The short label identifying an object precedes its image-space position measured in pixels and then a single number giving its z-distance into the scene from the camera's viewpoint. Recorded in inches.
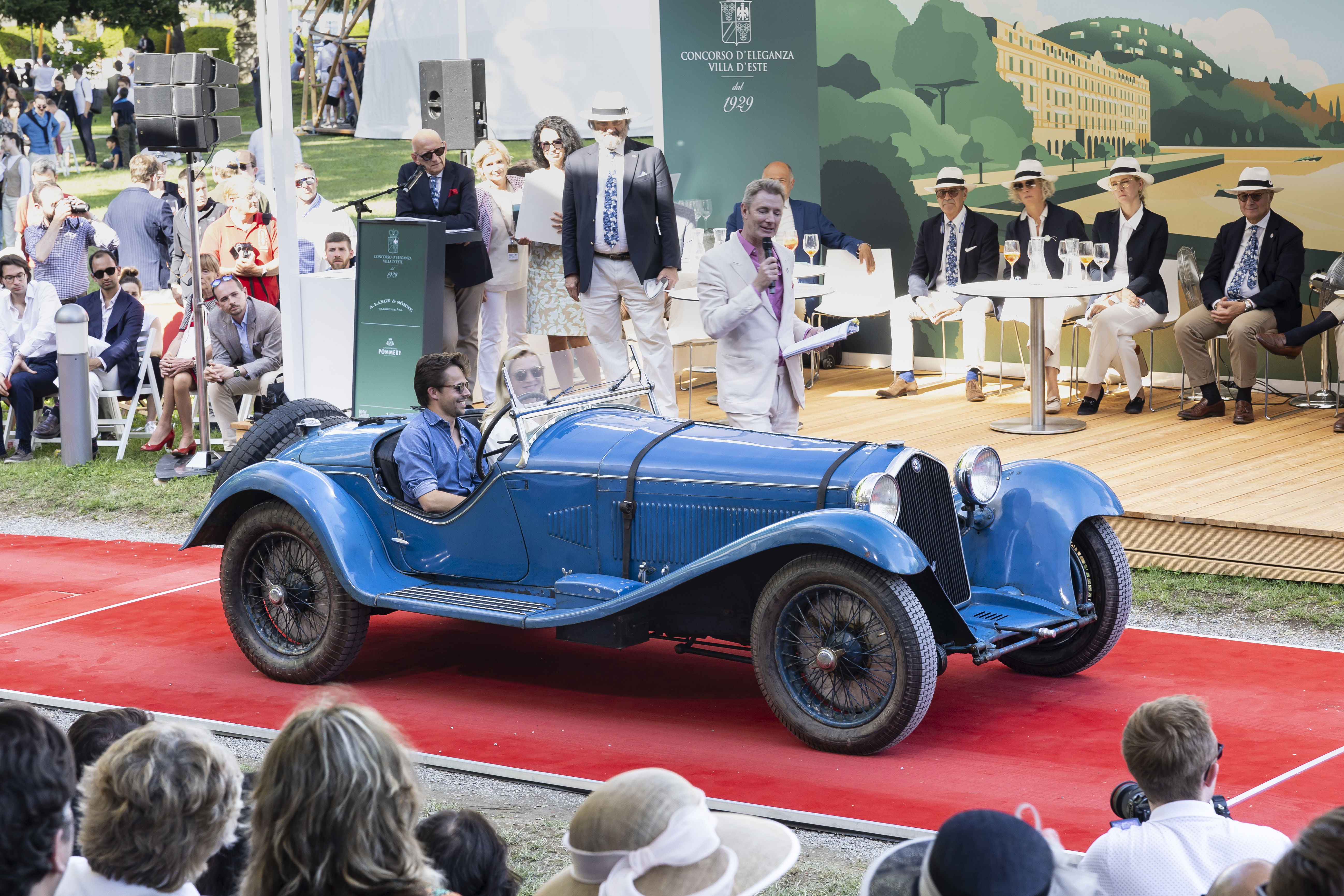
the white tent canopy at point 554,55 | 973.2
